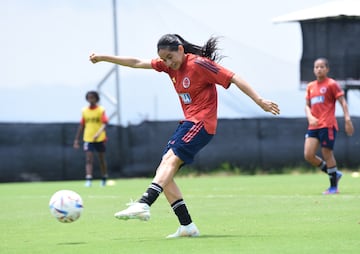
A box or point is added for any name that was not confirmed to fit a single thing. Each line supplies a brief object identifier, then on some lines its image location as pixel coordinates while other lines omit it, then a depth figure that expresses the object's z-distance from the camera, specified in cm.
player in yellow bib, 4253
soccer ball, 1786
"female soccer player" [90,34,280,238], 1803
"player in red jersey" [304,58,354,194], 3037
